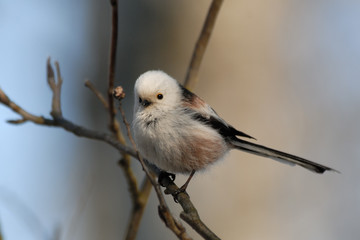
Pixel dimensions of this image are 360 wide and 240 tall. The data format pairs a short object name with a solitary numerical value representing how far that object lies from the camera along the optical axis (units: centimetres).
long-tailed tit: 486
